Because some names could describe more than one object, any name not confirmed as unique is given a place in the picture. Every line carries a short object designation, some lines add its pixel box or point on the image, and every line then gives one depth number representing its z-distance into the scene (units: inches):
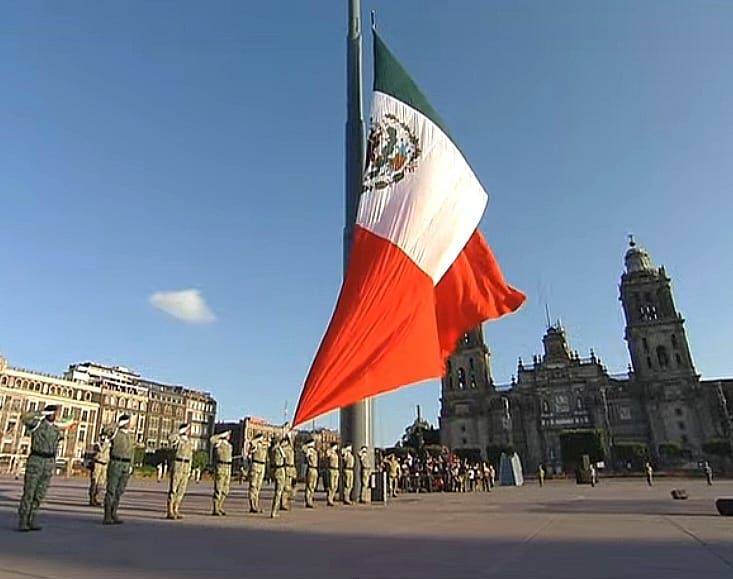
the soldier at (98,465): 561.0
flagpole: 597.3
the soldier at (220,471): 443.0
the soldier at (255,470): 475.8
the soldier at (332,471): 585.9
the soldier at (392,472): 889.5
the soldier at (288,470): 497.0
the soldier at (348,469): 577.2
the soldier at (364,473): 585.6
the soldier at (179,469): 406.3
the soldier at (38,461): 319.0
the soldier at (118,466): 362.9
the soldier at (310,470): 556.1
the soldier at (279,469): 432.8
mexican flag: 374.0
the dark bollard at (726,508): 416.5
